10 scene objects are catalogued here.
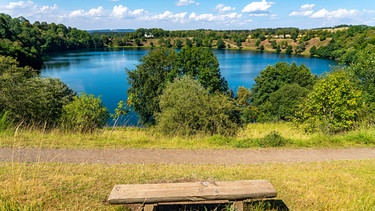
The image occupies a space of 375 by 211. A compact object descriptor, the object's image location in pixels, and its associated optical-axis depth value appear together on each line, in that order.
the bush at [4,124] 8.57
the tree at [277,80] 40.69
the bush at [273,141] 8.77
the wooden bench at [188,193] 3.73
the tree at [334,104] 14.16
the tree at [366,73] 21.00
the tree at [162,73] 32.16
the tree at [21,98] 11.81
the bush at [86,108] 20.45
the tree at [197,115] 13.57
